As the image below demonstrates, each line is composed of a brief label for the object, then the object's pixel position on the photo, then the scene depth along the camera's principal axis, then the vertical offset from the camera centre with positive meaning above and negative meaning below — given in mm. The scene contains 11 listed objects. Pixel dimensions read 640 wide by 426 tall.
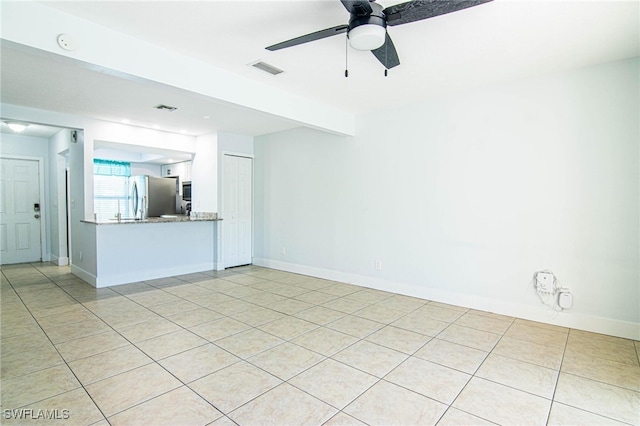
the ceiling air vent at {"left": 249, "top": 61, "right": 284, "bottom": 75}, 3180 +1326
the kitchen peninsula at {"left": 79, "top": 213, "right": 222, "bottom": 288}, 4795 -738
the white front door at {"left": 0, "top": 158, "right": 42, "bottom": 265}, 6387 -194
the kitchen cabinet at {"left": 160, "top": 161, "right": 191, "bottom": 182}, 7865 +803
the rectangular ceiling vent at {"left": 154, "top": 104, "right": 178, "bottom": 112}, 4363 +1260
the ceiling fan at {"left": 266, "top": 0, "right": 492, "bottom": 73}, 1842 +1098
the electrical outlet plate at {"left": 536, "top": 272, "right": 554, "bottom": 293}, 3408 -817
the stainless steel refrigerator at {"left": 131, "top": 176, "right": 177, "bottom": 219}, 7105 +105
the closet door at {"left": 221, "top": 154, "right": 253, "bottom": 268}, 6152 -152
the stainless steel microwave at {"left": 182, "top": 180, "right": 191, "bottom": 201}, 7402 +266
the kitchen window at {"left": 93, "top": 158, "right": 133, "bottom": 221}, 7828 +321
